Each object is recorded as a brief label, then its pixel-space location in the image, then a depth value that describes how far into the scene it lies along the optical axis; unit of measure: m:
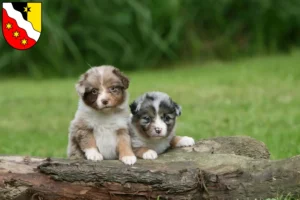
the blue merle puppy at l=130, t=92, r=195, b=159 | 11.83
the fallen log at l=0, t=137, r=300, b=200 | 10.89
